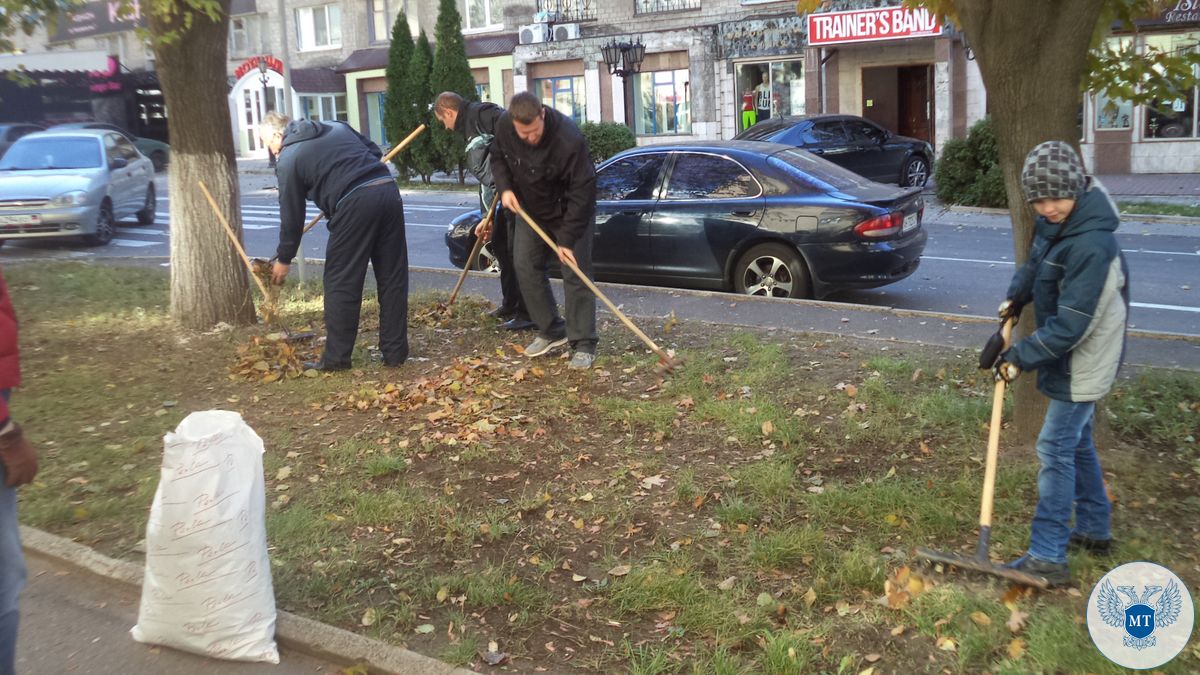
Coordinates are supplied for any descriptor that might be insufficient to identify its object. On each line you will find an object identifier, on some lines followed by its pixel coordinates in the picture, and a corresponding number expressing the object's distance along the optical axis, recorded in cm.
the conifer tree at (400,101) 2827
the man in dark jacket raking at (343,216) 730
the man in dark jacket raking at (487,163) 846
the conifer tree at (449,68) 2752
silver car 1595
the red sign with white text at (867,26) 2558
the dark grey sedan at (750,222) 959
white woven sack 369
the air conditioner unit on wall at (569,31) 3334
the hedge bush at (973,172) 1830
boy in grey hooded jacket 389
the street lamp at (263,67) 3057
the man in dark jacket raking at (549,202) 735
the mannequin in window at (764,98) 2997
